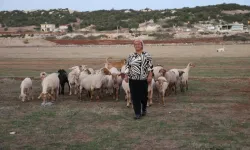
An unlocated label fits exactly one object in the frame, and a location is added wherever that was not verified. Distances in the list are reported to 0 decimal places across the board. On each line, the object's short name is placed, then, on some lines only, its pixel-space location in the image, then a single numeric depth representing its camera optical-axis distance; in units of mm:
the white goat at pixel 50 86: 14047
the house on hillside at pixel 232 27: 95938
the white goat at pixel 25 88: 14750
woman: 10914
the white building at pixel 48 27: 110038
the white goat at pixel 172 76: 15442
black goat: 16931
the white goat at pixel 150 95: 13198
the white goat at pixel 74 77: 16031
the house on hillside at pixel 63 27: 109188
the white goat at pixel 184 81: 16734
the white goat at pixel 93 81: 14625
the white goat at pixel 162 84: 13742
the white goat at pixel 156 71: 16031
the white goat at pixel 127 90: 13312
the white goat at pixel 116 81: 14870
